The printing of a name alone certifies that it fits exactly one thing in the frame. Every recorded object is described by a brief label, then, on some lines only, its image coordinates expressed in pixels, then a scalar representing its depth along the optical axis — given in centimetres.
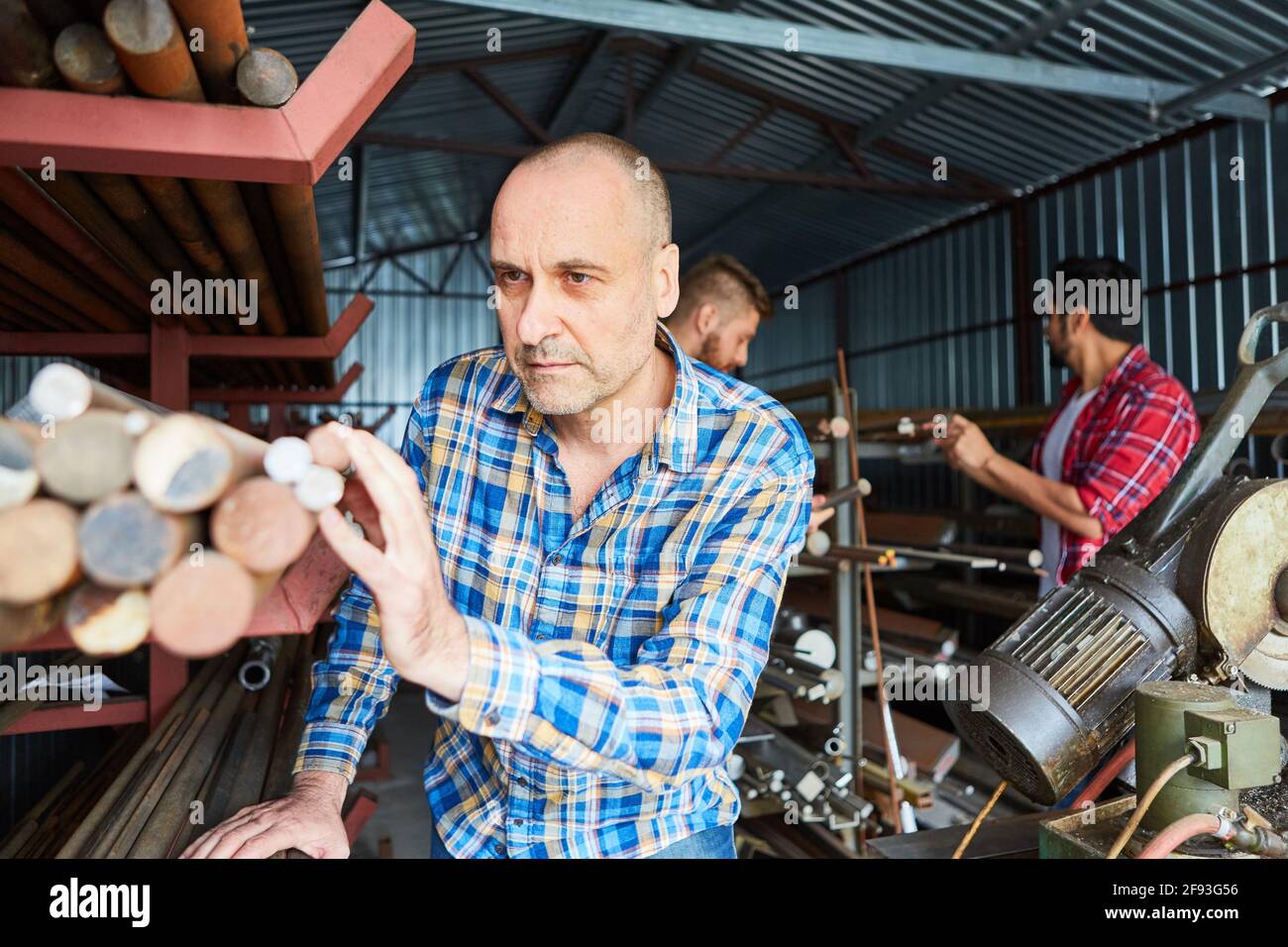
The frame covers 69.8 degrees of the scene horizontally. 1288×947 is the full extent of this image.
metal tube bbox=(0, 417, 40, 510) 65
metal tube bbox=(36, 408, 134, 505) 65
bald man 122
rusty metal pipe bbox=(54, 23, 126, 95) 103
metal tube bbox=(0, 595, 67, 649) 69
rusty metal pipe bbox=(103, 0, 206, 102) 99
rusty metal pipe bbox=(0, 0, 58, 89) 99
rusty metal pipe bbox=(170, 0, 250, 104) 106
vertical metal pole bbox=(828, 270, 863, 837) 399
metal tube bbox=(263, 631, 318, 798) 190
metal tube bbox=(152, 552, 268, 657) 68
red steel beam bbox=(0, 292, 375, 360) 240
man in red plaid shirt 276
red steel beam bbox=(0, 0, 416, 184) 110
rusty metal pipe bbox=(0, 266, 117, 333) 205
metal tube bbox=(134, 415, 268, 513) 66
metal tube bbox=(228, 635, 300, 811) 179
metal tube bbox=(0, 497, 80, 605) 65
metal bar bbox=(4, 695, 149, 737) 217
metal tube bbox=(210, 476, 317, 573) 69
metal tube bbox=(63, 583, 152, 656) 70
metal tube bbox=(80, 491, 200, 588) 65
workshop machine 143
